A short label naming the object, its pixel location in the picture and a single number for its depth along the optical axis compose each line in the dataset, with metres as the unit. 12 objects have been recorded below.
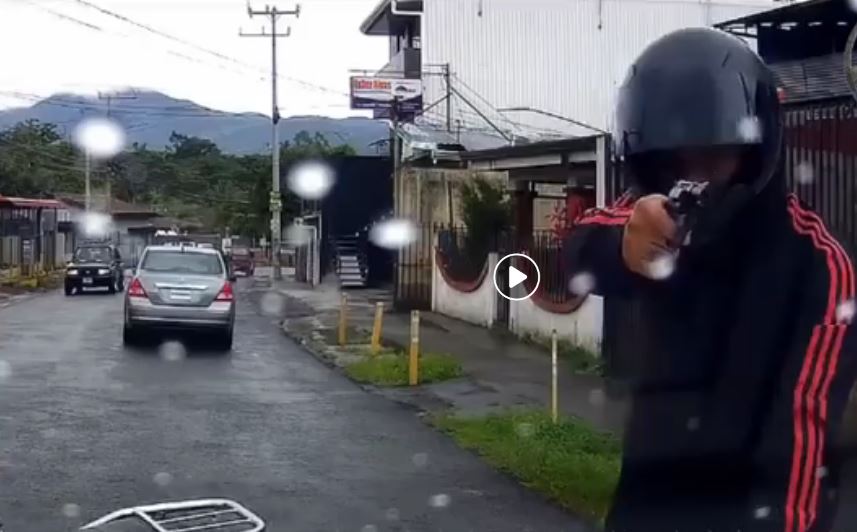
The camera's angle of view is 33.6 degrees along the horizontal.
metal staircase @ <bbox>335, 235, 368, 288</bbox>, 43.75
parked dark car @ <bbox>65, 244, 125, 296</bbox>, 43.69
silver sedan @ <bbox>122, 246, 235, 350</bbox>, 22.14
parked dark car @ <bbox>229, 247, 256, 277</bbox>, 59.22
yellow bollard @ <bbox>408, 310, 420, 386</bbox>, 16.35
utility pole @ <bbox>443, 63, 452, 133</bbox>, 38.53
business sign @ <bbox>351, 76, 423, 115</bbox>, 37.12
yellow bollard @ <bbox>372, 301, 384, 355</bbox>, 19.91
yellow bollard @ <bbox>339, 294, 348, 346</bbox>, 22.61
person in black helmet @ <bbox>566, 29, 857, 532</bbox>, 2.38
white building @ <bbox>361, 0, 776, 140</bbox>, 39.59
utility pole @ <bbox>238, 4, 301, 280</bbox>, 49.97
